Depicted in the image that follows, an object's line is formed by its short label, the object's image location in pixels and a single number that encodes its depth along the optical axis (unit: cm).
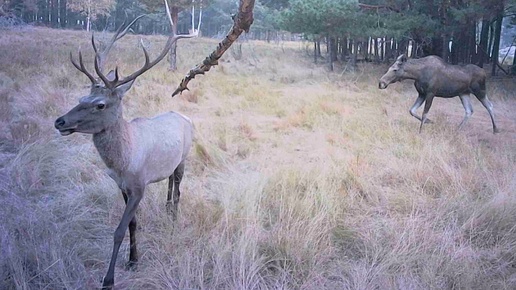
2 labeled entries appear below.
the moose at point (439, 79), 911
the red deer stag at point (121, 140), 325
